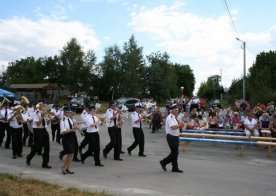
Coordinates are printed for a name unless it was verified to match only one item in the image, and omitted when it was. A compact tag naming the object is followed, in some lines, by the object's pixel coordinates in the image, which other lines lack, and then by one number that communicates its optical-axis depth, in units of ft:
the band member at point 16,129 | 40.45
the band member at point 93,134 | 36.18
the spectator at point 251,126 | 51.32
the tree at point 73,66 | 199.52
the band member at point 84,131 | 37.59
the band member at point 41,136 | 34.71
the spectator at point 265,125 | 51.40
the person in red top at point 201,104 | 84.53
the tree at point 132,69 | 185.06
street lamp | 123.13
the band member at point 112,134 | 39.68
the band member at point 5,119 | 46.01
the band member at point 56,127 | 52.06
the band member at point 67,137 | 31.58
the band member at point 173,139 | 33.22
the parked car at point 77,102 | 119.55
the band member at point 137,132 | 42.09
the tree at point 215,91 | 213.66
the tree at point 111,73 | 192.13
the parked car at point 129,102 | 124.47
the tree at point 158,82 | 198.39
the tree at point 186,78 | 352.28
